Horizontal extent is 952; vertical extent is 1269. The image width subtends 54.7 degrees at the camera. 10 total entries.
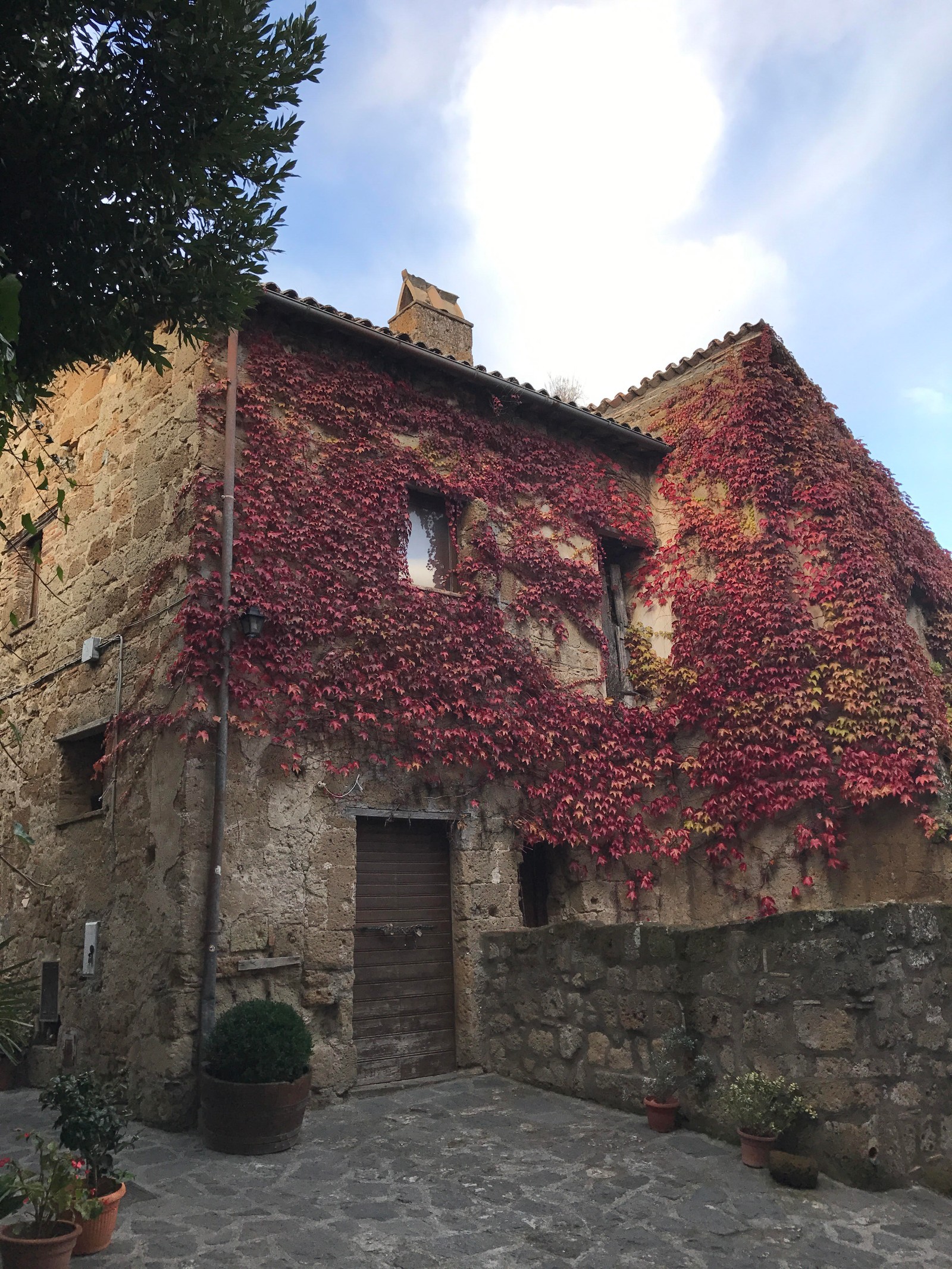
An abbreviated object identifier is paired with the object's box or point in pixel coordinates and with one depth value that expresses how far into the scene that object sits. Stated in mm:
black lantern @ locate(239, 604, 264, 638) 6898
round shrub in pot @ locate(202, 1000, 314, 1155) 5453
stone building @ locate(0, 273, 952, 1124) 6840
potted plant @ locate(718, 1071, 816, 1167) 4777
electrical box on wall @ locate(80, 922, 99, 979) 7168
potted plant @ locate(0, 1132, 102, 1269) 3555
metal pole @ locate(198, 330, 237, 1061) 6203
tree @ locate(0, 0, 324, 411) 3754
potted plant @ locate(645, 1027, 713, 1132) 5422
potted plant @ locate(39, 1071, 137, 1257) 3965
